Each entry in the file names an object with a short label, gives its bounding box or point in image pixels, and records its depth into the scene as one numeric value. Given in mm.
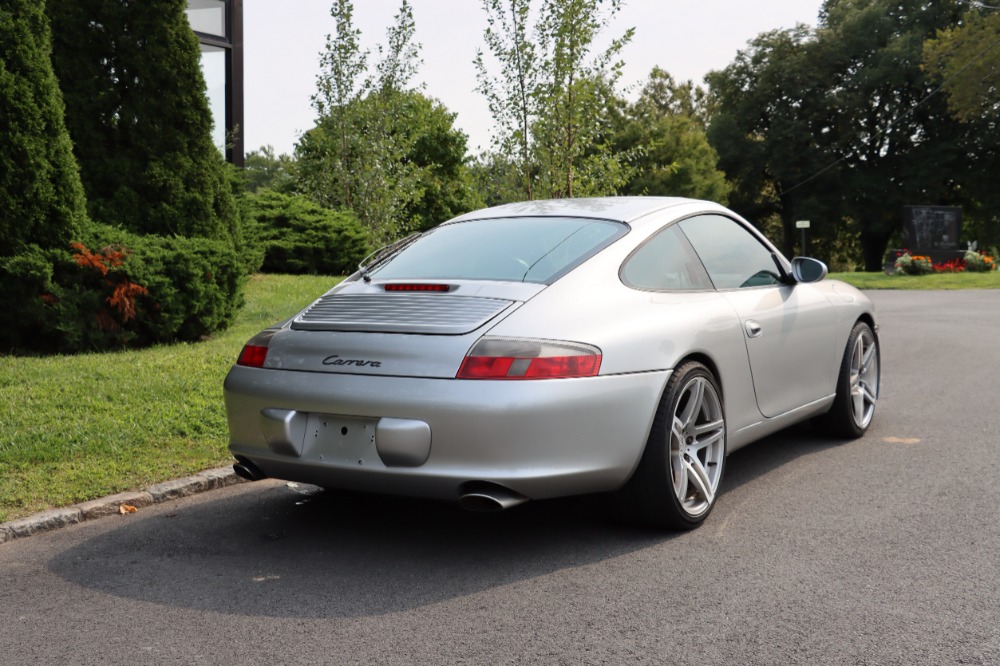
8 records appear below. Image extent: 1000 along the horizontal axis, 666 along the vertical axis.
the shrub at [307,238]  16984
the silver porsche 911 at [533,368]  3961
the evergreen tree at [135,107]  10070
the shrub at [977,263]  35438
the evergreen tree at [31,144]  8477
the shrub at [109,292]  8586
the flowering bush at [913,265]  34312
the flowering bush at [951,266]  34719
